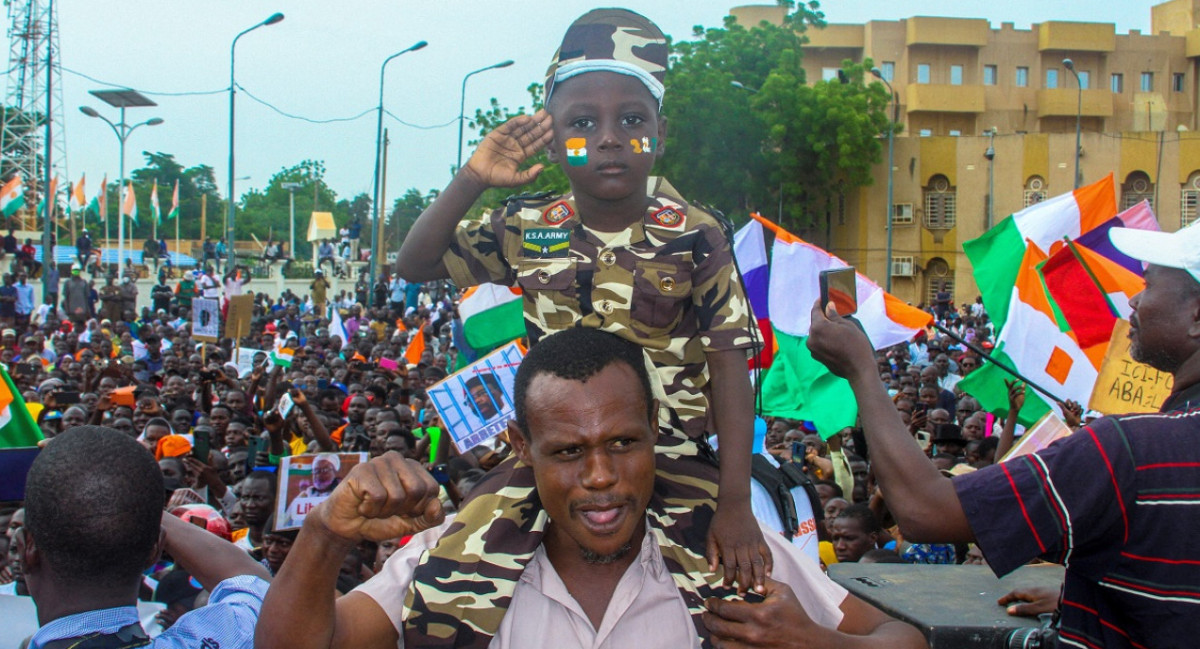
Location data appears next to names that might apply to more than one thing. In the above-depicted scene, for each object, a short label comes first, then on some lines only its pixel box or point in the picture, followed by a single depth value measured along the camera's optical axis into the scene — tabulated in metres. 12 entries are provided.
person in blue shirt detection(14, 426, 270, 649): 2.52
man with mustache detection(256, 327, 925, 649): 2.42
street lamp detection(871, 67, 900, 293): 35.02
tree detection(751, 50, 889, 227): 39.00
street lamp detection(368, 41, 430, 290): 30.59
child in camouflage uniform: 2.81
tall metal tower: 43.50
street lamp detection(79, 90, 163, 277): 30.80
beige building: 42.62
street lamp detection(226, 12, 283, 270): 25.30
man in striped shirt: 2.20
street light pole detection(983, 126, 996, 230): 42.28
